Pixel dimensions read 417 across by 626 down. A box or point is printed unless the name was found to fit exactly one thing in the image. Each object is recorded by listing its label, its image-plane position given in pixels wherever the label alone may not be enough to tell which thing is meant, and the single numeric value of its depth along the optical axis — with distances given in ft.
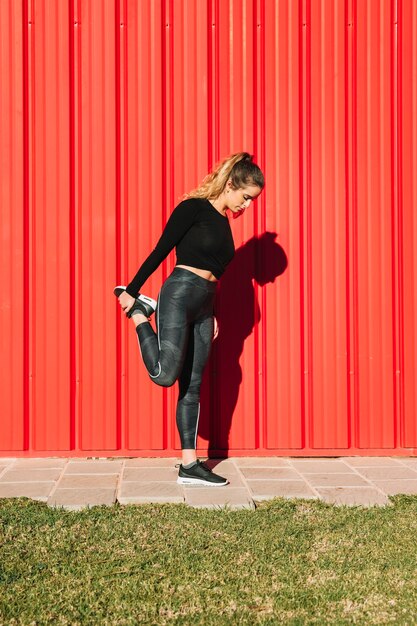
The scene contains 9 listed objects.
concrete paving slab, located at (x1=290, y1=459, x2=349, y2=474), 16.49
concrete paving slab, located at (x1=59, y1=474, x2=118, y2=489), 14.76
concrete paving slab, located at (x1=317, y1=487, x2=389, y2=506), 13.75
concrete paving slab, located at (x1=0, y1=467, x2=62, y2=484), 15.40
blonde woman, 14.35
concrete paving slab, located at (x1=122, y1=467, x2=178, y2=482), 15.40
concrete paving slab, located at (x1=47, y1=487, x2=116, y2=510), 13.38
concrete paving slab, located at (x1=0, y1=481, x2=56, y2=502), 14.02
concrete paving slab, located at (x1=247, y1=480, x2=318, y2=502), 14.14
